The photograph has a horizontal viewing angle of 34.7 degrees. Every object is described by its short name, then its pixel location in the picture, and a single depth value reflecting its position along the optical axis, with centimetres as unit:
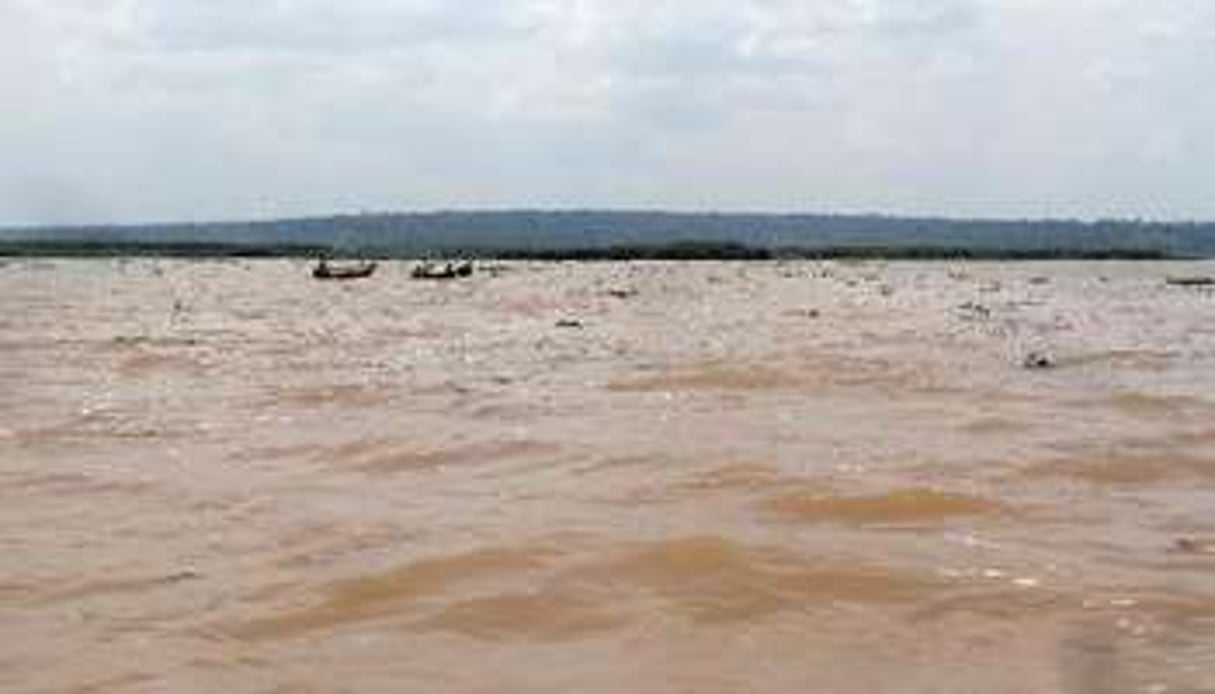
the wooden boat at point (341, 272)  7193
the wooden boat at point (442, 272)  7062
